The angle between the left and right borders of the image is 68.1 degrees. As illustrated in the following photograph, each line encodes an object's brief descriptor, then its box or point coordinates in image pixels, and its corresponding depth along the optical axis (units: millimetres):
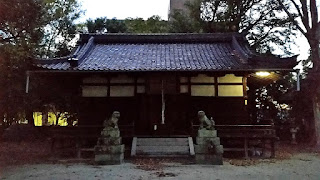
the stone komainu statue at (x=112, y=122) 8263
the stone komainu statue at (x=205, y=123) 8170
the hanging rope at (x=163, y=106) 10393
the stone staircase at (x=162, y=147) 9029
